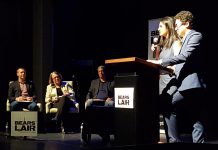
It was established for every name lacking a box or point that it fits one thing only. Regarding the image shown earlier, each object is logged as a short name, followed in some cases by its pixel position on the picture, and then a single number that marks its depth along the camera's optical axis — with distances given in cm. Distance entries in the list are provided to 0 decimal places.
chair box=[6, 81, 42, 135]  631
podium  312
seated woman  691
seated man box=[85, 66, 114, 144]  661
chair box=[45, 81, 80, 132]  699
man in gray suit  334
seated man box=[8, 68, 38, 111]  668
